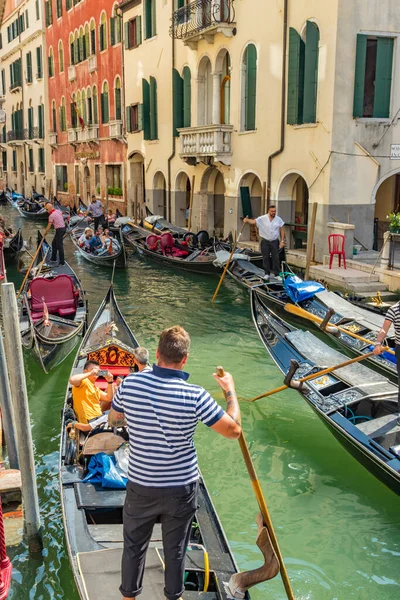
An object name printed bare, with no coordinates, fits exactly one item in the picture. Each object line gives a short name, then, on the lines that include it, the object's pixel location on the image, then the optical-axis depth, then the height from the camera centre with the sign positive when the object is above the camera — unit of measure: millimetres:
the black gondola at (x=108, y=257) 11789 -1729
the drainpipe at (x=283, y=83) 10352 +1154
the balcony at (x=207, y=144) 12406 +261
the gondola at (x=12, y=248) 12227 -1614
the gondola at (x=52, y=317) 5836 -1545
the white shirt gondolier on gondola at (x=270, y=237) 8594 -986
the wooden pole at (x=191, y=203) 13953 -923
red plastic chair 9406 -1220
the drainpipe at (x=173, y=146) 14422 +258
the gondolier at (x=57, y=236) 10094 -1149
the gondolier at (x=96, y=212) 14797 -1175
